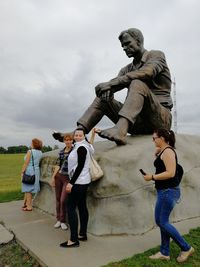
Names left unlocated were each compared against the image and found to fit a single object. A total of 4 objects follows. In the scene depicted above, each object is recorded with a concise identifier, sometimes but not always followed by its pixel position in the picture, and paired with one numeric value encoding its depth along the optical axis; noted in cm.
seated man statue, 329
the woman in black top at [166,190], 219
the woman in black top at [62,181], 314
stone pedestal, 291
